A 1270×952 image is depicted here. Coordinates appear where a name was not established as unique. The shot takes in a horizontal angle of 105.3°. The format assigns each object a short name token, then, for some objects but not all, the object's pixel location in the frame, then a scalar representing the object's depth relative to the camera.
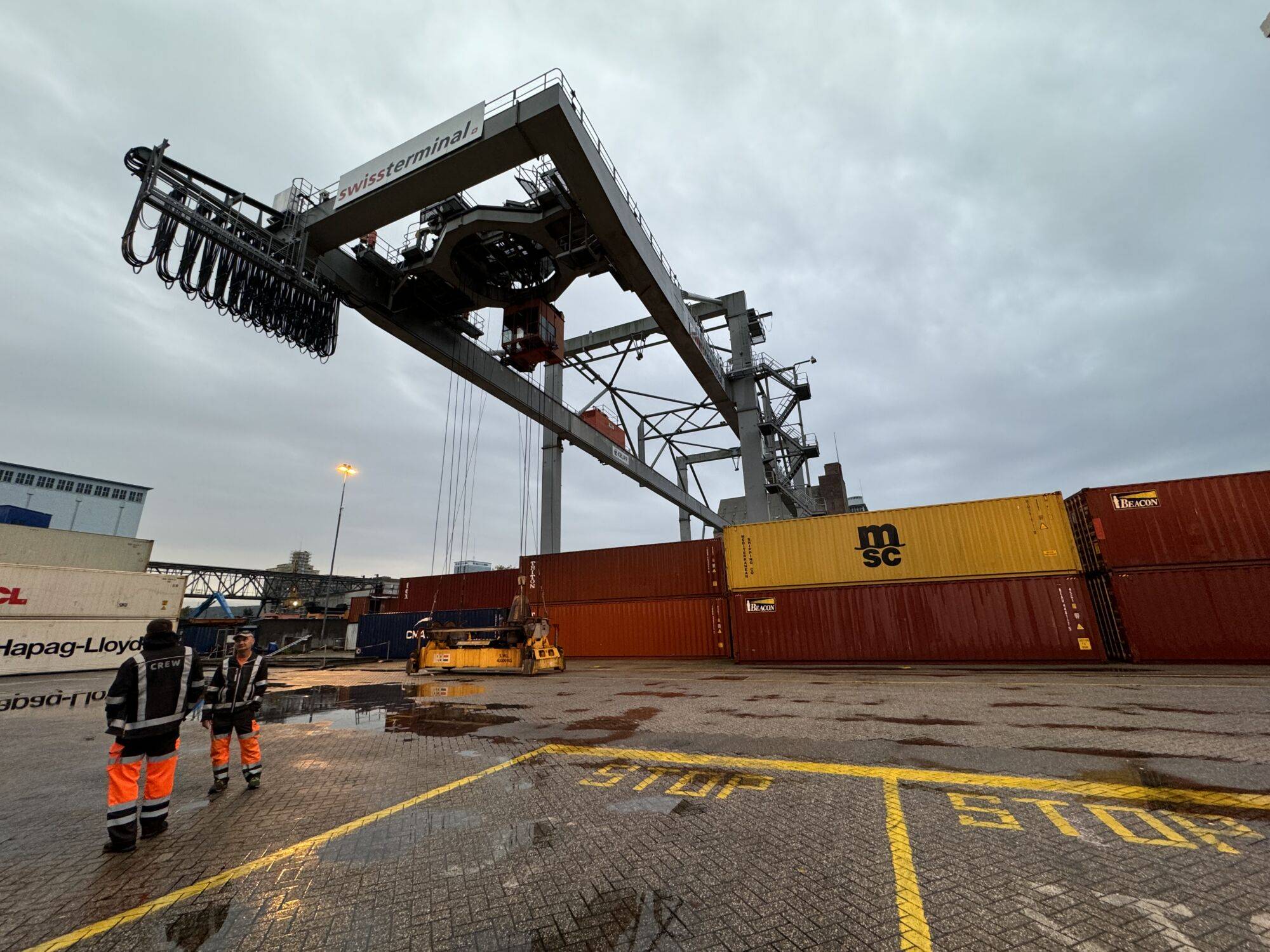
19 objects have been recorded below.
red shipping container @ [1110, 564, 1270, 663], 11.39
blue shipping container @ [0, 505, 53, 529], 35.50
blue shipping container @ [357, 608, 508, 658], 23.61
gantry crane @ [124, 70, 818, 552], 10.55
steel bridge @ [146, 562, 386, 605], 44.78
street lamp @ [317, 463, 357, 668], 25.25
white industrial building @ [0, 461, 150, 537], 52.16
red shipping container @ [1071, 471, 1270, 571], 11.66
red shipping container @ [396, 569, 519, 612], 24.17
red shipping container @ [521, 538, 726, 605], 18.88
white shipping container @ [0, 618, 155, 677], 16.31
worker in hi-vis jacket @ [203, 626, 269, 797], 4.59
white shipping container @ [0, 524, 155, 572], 21.38
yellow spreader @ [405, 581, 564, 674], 14.63
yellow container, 13.50
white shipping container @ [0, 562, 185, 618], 16.52
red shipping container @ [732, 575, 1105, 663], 12.85
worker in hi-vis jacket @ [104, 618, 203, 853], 3.39
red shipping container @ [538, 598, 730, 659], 18.19
